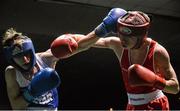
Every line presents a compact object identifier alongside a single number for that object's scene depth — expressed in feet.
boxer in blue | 11.51
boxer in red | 10.48
